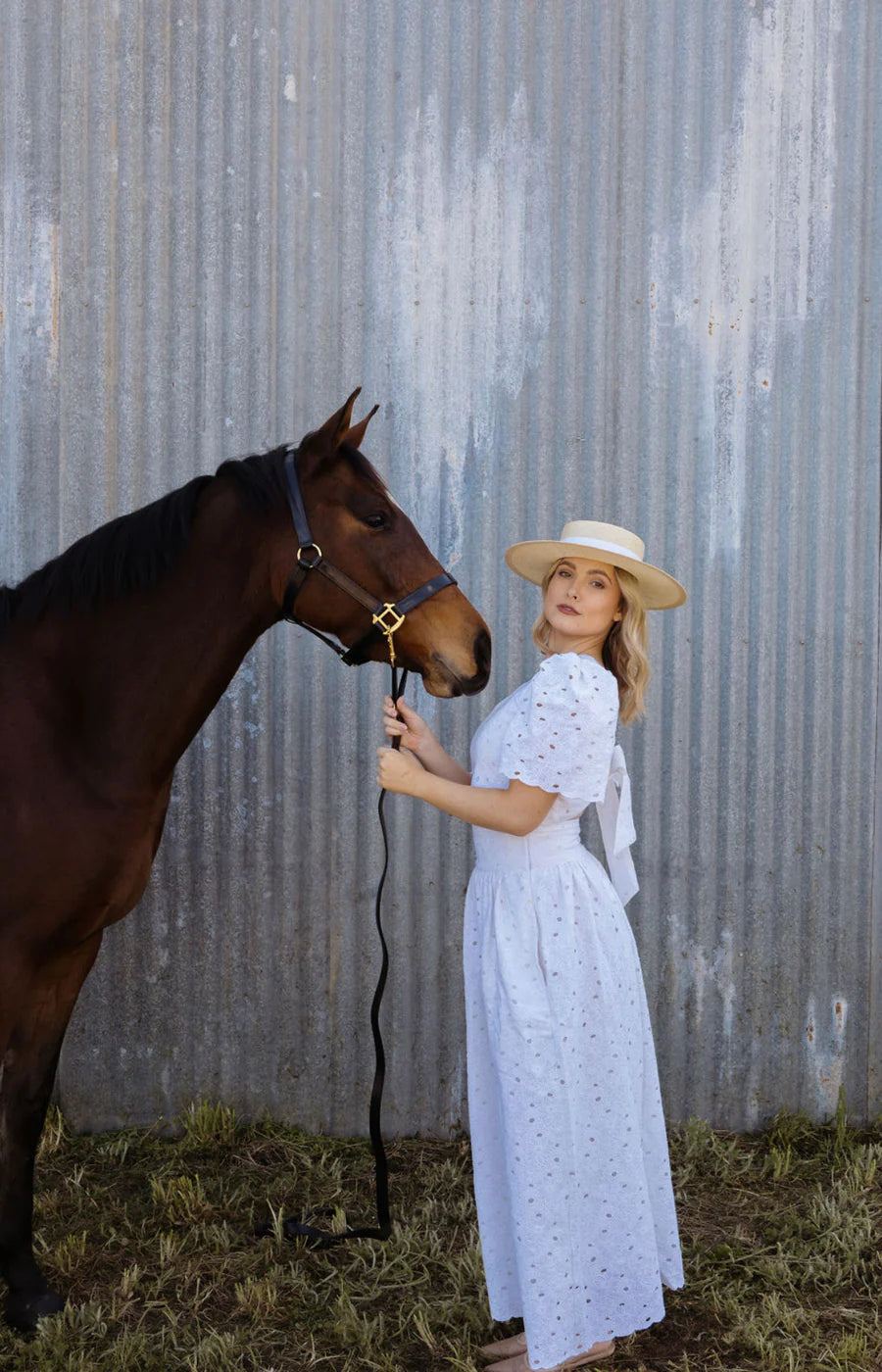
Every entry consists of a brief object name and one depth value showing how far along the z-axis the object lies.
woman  2.15
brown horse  2.34
